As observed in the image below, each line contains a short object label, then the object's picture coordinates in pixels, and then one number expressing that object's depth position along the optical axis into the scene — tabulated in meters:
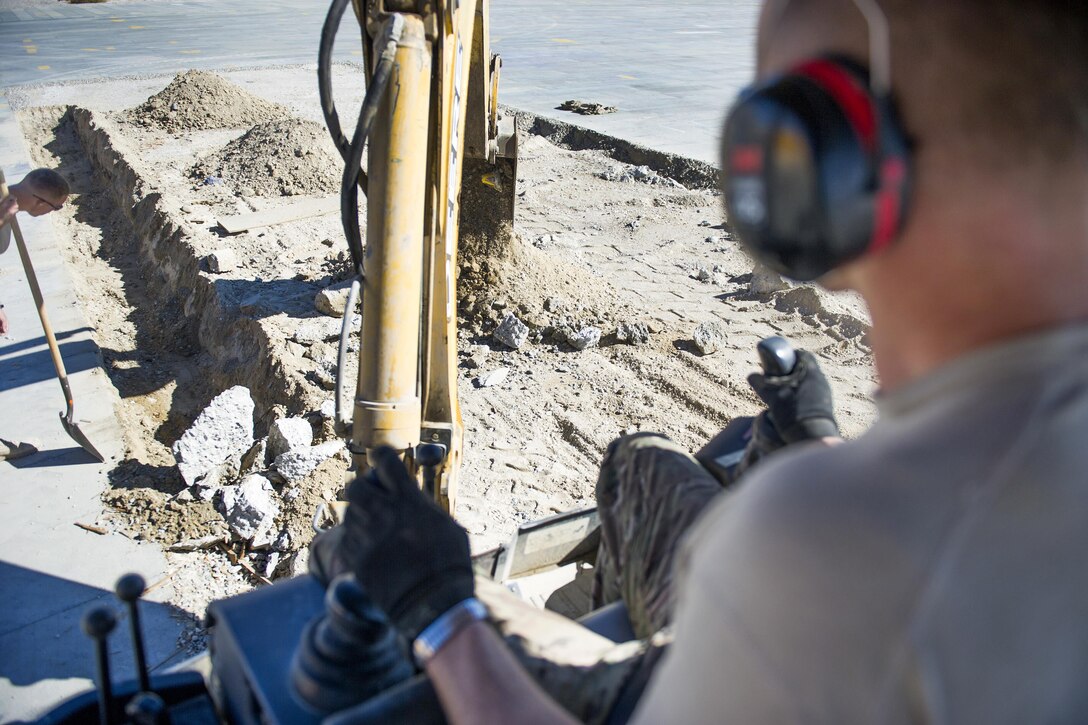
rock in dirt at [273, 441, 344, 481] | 3.86
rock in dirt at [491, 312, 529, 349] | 5.25
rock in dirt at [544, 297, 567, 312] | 5.48
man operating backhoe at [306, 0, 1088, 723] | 0.73
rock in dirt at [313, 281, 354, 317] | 5.38
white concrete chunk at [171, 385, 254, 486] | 4.02
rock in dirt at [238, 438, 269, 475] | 4.09
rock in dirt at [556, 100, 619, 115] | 11.14
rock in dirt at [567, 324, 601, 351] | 5.26
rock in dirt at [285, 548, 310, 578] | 3.45
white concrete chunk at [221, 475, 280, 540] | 3.65
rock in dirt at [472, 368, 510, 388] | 4.95
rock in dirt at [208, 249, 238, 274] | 6.07
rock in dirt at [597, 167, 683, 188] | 8.63
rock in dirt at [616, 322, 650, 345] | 5.34
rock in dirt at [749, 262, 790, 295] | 5.83
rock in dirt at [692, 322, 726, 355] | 5.19
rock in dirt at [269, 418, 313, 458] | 4.04
